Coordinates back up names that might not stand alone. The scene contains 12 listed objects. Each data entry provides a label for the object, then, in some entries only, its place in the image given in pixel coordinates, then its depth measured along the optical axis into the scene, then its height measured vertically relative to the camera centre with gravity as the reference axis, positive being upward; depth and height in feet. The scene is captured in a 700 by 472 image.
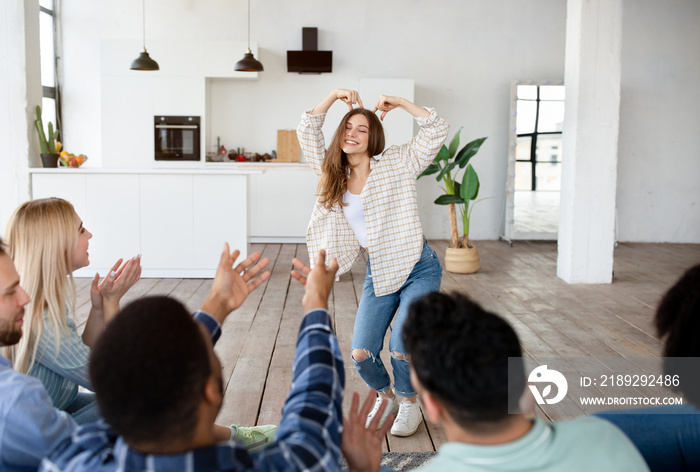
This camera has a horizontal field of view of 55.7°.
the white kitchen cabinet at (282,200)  26.13 -1.31
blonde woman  5.44 -1.18
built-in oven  25.63 +1.07
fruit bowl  19.07 +0.11
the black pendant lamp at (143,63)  20.29 +3.12
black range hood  26.00 +4.16
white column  18.08 +0.96
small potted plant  18.18 +0.46
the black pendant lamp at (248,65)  21.11 +3.23
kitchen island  18.92 -1.47
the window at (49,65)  25.64 +3.86
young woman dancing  8.40 -0.73
